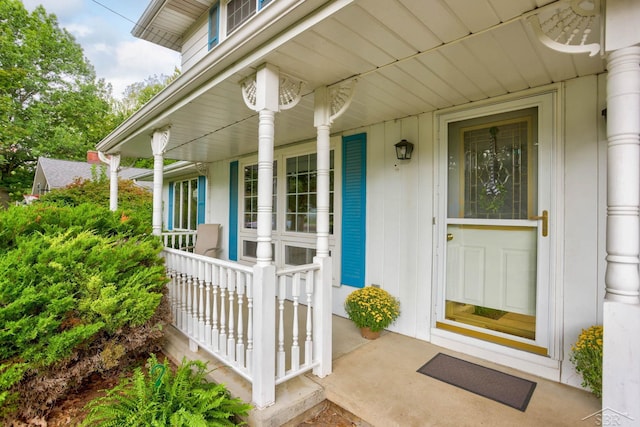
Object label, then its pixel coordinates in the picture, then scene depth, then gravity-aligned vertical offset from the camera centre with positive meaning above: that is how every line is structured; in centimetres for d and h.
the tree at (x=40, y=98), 1377 +568
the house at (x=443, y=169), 144 +36
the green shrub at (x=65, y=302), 191 -65
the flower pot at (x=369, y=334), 309 -121
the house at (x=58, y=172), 1330 +176
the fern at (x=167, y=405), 168 -111
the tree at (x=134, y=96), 2203 +860
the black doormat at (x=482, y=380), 216 -127
